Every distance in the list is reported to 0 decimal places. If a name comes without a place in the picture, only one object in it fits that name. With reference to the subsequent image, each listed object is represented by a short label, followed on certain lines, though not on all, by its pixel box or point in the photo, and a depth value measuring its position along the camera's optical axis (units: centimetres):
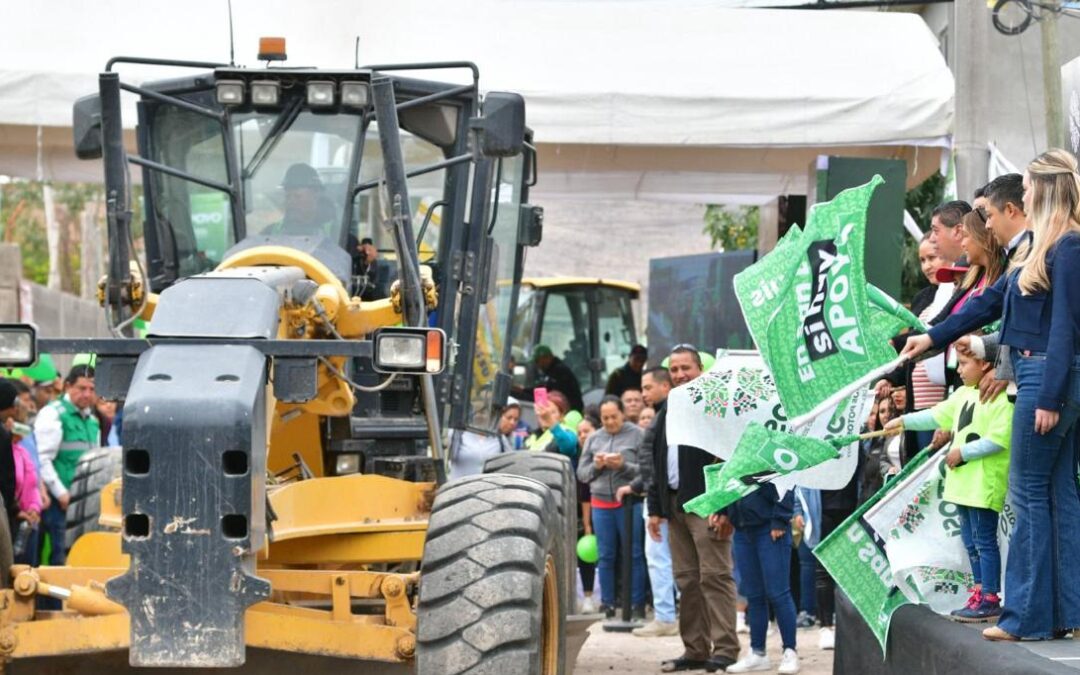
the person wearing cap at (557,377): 2028
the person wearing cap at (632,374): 1786
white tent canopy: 1298
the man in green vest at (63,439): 1384
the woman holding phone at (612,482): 1374
